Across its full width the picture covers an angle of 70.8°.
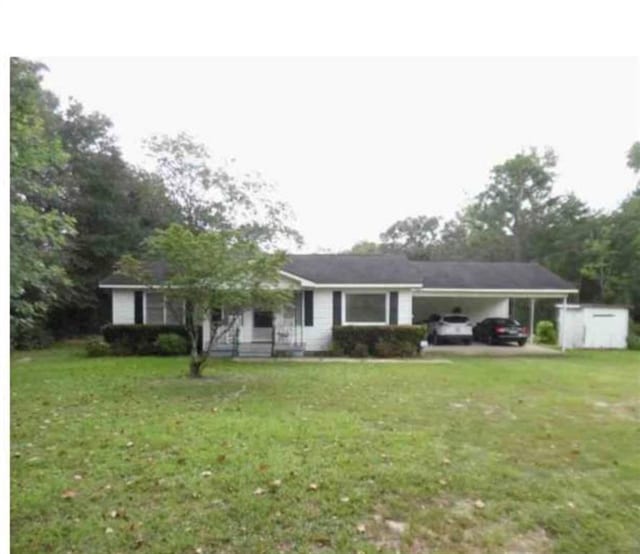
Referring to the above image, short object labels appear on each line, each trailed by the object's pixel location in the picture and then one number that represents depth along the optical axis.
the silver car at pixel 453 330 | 17.61
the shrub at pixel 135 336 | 14.30
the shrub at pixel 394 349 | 14.02
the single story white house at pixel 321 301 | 14.89
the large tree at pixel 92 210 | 19.70
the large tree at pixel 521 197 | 33.41
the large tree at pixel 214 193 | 24.64
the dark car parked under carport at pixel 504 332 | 17.34
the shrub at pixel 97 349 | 13.98
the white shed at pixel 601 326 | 17.19
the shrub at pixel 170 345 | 13.95
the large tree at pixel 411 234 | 42.99
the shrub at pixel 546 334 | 19.70
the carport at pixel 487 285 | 16.84
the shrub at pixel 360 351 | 14.01
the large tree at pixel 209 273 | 9.20
